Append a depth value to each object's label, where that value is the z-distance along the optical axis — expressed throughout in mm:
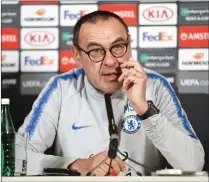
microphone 4648
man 4602
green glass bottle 4371
